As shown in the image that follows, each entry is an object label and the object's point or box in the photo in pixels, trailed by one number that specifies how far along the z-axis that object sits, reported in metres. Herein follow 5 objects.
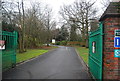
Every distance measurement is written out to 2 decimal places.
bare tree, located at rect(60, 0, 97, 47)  19.39
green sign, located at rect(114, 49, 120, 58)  2.75
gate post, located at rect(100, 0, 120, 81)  2.76
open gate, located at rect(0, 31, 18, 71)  4.62
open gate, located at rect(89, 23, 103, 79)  2.90
